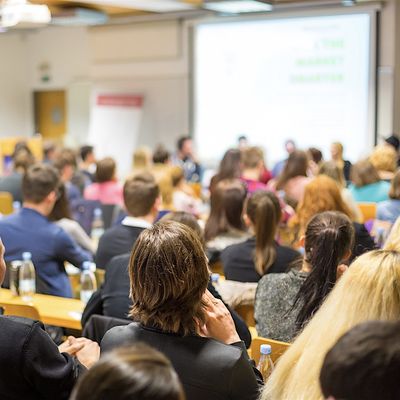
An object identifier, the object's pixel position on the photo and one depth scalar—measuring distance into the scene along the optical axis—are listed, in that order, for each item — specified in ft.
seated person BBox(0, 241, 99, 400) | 6.92
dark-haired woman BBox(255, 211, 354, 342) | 9.68
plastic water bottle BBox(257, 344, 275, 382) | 8.82
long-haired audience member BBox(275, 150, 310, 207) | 22.38
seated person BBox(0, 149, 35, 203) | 25.70
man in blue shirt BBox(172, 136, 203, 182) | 34.22
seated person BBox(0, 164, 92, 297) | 14.15
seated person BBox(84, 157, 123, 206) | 23.71
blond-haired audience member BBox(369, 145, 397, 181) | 24.14
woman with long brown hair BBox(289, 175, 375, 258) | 14.97
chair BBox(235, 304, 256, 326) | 12.25
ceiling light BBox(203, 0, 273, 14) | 22.65
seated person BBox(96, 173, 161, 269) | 14.17
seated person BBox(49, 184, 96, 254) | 16.47
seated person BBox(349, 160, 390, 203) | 21.71
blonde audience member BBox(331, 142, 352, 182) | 28.84
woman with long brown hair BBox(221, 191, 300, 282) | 13.07
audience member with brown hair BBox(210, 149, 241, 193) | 23.40
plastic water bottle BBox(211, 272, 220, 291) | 11.82
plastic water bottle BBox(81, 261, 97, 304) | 13.84
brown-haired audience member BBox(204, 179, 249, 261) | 15.65
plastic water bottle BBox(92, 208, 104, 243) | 21.13
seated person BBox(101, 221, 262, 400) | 6.60
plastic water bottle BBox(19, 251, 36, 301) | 13.48
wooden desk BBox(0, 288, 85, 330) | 12.31
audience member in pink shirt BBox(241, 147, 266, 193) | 24.82
